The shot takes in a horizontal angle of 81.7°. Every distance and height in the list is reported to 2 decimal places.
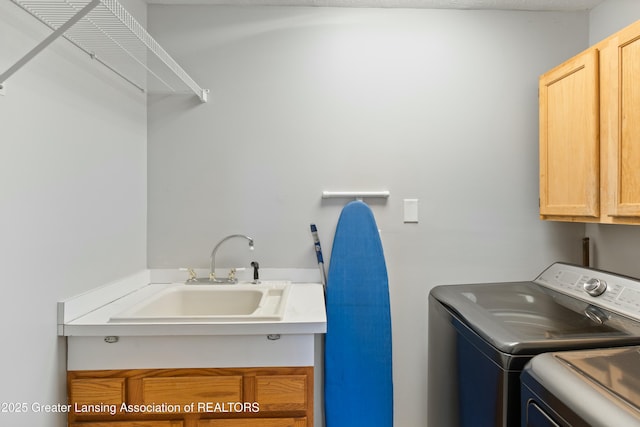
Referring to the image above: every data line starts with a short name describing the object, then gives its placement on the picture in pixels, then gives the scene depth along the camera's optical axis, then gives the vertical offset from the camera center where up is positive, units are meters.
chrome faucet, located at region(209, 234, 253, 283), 1.89 -0.29
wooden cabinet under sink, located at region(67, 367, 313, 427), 1.31 -0.65
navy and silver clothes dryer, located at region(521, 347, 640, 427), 0.74 -0.38
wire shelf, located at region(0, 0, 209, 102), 1.03 +0.64
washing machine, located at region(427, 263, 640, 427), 1.09 -0.37
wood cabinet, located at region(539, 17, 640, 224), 1.36 +0.34
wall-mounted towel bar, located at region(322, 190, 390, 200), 1.96 +0.11
